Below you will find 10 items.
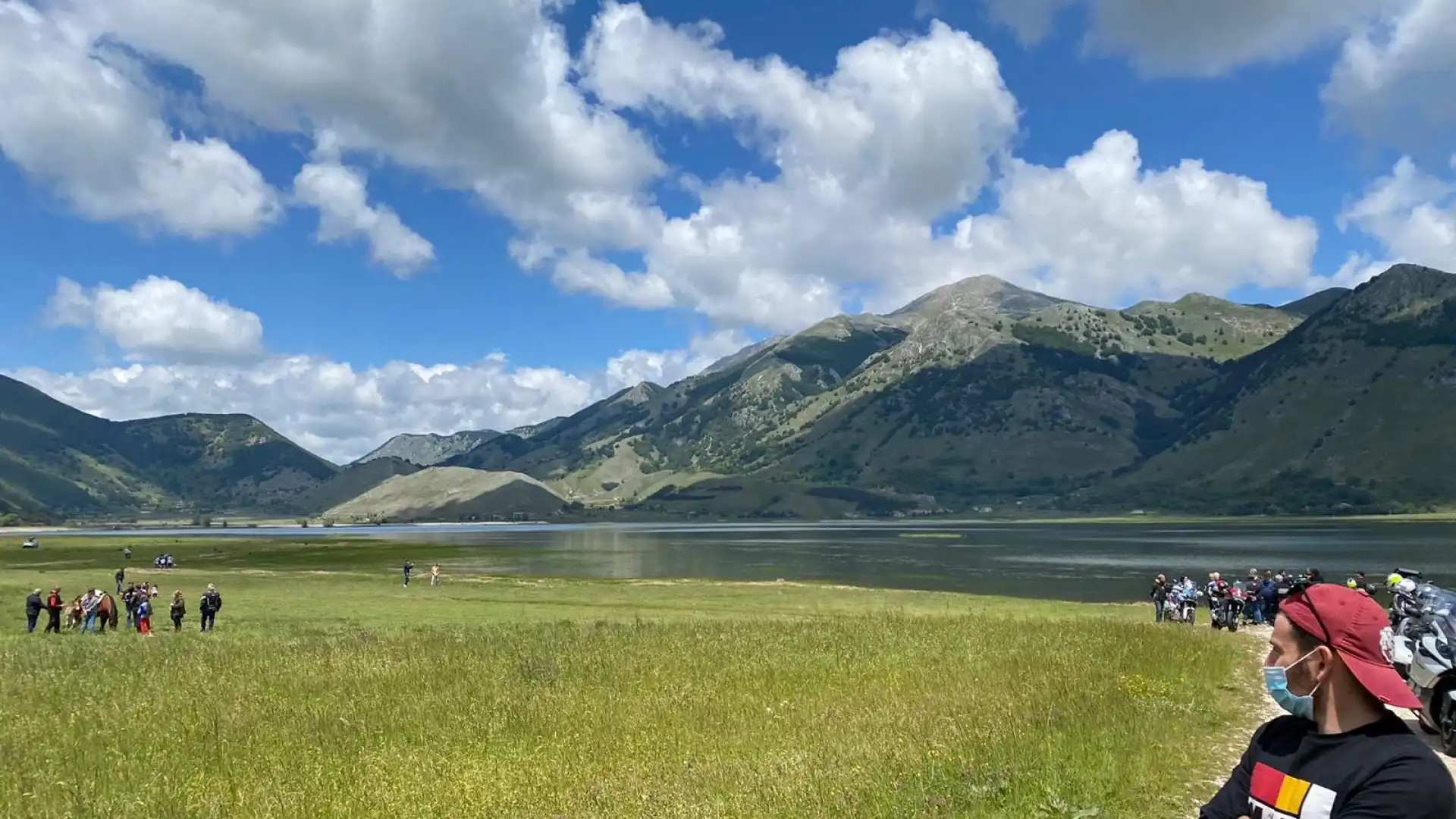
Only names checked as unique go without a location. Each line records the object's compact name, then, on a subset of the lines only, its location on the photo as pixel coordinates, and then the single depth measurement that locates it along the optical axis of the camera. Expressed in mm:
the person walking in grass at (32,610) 40656
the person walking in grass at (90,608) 42156
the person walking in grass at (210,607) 41228
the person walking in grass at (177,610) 42375
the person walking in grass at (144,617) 41281
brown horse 41906
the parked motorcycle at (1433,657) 15812
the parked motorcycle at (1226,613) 44750
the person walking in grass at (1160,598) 48875
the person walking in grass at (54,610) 40688
